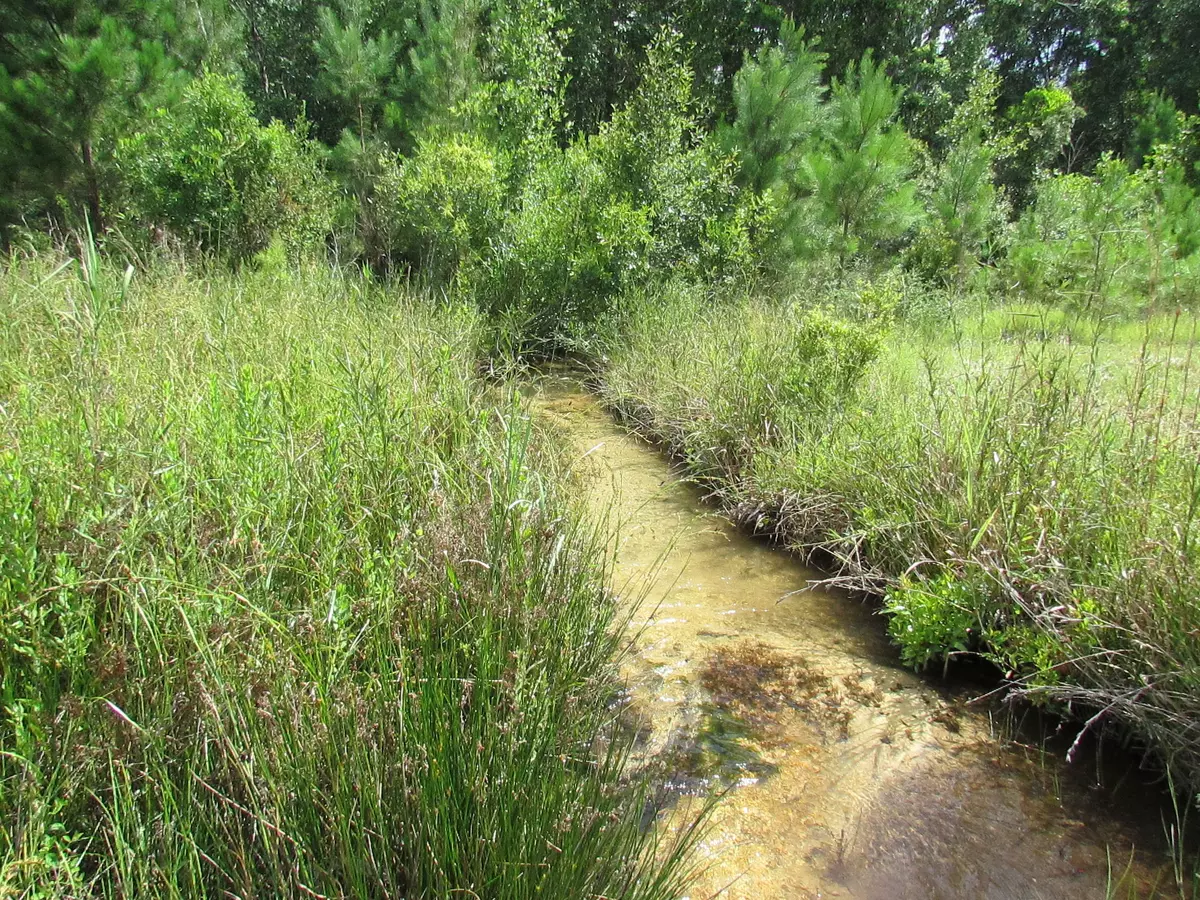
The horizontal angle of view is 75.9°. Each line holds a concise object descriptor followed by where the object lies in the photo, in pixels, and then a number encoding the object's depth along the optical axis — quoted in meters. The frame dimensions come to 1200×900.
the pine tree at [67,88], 6.45
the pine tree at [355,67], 11.95
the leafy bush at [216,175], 7.10
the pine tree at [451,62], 10.22
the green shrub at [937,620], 3.05
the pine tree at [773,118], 8.41
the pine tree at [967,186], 8.38
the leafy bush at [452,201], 7.70
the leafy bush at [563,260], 7.70
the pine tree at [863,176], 7.87
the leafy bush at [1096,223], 6.43
